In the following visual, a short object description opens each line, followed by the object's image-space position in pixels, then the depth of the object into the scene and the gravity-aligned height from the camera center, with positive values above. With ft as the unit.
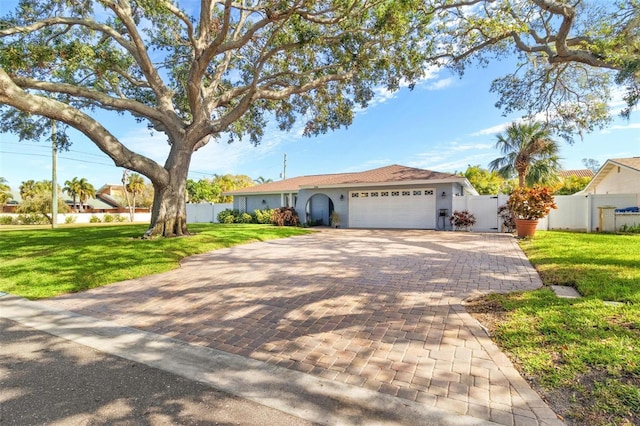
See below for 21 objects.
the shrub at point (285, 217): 68.49 -1.04
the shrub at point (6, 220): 98.10 -2.54
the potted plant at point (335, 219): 66.18 -1.41
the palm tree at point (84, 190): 141.90 +10.21
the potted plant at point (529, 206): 37.52 +0.80
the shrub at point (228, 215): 80.38 -0.75
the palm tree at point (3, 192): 118.83 +7.89
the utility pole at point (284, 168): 136.46 +19.35
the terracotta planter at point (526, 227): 38.58 -1.78
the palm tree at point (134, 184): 150.80 +13.78
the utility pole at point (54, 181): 72.84 +7.26
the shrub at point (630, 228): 41.88 -2.16
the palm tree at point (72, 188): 141.38 +11.11
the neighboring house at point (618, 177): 50.26 +6.54
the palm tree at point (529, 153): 57.52 +11.33
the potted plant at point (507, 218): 48.37 -0.85
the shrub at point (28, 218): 99.66 -1.94
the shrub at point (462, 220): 53.42 -1.27
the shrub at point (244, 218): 77.47 -1.44
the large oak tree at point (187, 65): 31.24 +18.11
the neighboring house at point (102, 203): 147.84 +5.02
